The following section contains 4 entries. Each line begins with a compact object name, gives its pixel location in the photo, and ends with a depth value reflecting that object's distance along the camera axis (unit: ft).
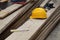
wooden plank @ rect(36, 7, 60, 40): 9.26
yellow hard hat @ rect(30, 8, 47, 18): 10.48
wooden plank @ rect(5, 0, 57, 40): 8.05
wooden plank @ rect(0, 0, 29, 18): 11.11
